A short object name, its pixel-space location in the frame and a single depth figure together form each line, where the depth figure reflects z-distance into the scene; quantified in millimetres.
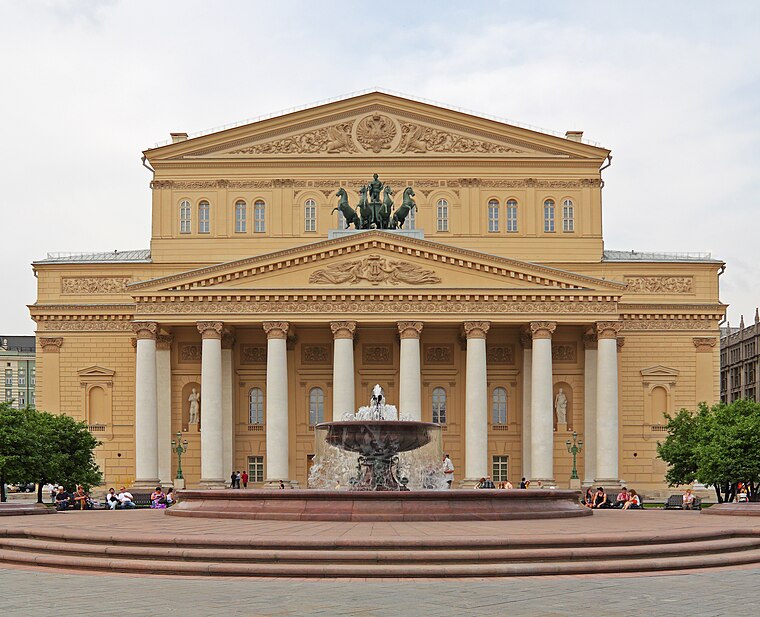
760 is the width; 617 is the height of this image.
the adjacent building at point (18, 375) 142125
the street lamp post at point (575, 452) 60062
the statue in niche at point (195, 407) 64500
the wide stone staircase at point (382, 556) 19406
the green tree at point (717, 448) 49188
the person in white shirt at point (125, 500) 45500
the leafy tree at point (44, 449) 49844
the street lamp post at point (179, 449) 59931
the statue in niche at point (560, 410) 64250
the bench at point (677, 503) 46956
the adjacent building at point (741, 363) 115875
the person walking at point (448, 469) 45250
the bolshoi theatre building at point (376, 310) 59219
